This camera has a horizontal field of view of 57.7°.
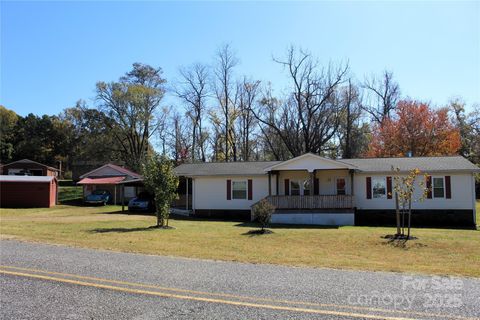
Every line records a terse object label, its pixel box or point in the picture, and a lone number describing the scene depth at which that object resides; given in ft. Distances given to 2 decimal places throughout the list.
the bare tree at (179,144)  178.60
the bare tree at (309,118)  147.64
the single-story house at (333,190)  79.20
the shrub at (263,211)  58.03
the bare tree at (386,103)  158.61
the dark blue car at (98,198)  126.00
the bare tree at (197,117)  167.02
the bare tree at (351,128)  156.25
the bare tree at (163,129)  185.87
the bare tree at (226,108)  160.14
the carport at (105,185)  131.55
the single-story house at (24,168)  166.69
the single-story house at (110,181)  133.18
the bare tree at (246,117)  160.86
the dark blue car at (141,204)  100.99
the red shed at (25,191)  115.14
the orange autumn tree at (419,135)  134.00
